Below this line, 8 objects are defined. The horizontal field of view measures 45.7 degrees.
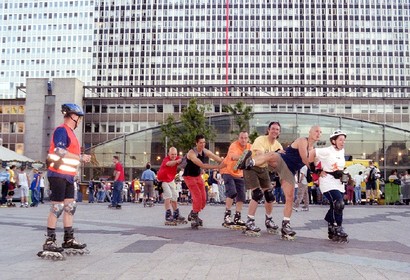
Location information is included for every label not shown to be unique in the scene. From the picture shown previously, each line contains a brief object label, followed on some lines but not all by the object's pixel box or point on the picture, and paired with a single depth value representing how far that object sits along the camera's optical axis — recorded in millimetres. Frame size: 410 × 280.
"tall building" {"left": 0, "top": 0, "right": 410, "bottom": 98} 120000
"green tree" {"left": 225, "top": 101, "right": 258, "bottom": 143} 43406
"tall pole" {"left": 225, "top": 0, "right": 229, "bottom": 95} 121875
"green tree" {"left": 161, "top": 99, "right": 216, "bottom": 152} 42875
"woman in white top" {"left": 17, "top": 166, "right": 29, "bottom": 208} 20531
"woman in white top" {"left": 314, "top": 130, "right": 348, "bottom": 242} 7711
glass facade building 41875
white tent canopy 25314
